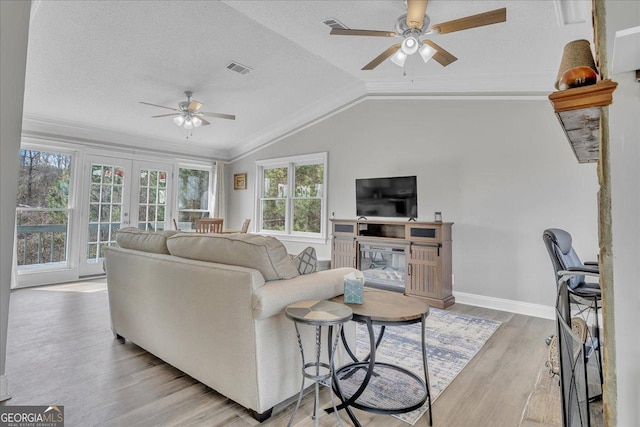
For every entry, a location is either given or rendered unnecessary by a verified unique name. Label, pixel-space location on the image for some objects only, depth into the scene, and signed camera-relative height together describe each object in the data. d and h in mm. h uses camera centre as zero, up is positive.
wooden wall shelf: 757 +315
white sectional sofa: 1770 -528
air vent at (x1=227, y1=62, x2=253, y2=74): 4270 +2100
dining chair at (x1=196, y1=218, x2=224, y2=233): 5177 -27
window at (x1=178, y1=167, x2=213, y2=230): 6875 +631
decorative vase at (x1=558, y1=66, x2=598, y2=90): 853 +402
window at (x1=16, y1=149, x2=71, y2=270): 4906 +188
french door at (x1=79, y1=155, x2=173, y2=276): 5535 +406
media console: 4098 -356
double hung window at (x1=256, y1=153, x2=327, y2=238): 6005 +579
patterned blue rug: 2102 -1067
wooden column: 763 -62
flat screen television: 4531 +428
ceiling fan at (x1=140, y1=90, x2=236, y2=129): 4398 +1494
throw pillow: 2156 -249
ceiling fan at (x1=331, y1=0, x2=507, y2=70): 2385 +1570
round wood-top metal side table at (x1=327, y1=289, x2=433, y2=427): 1670 -993
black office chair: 2440 -308
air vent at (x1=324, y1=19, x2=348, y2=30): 3377 +2122
